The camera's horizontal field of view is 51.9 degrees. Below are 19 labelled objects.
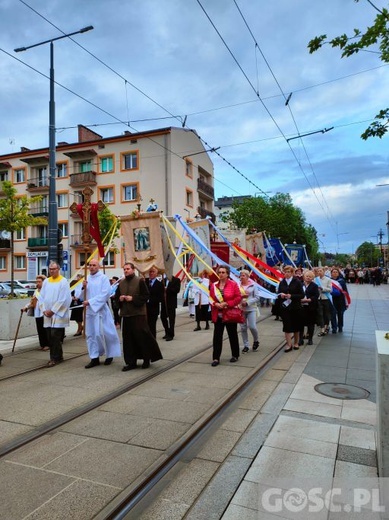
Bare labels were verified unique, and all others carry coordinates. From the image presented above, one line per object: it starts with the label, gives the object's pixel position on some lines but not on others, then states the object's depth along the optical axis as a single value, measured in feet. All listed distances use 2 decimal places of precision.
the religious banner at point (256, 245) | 56.95
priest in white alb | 24.62
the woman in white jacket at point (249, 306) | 28.76
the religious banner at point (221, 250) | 42.60
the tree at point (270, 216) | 138.31
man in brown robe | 23.45
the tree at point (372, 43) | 13.41
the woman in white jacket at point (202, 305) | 39.24
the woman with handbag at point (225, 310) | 24.16
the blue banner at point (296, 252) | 71.77
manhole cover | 18.28
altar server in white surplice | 25.17
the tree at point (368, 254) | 334.95
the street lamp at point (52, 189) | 39.14
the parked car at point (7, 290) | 78.96
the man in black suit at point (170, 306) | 33.78
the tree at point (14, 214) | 51.88
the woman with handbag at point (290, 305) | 27.61
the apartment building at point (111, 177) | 110.52
